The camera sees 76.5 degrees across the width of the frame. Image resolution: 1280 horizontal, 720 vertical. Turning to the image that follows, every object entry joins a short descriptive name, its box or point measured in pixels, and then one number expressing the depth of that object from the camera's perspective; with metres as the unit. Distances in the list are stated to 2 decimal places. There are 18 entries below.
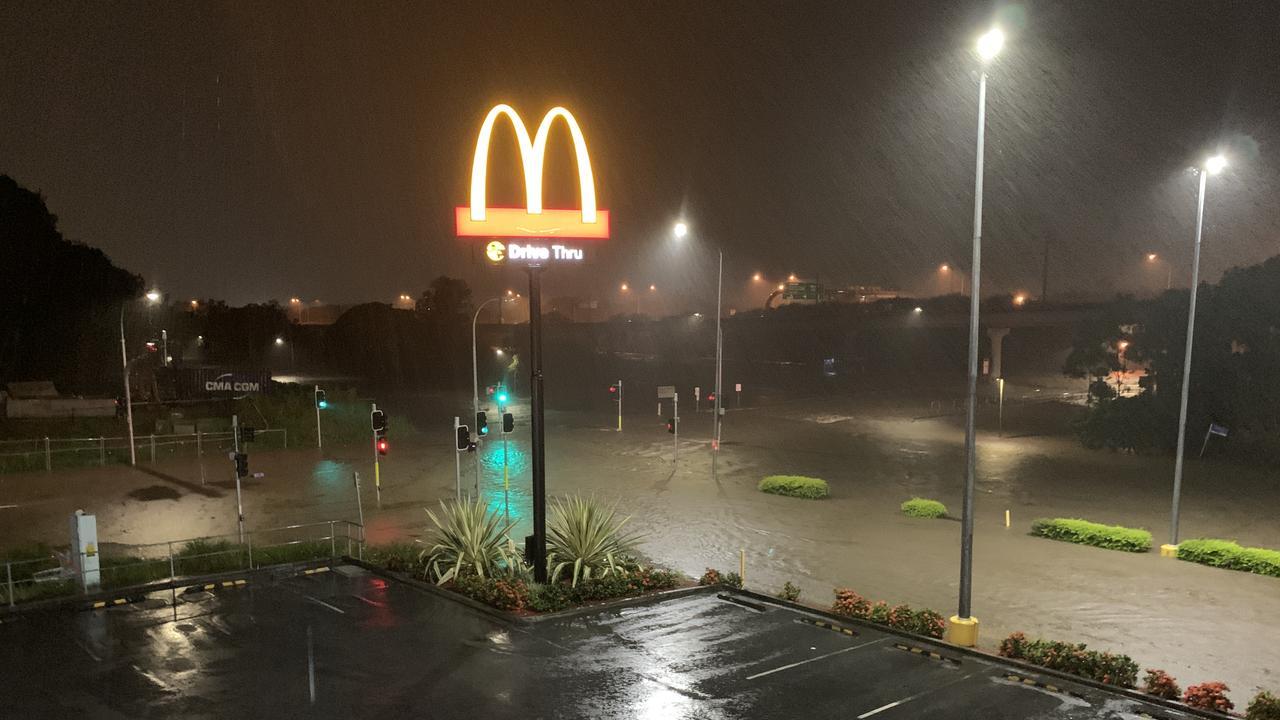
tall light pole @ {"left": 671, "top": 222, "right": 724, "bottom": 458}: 35.76
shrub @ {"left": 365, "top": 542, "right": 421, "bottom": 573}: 16.67
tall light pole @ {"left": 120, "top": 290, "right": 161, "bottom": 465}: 32.31
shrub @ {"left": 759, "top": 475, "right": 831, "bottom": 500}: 29.75
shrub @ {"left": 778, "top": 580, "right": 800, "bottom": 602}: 15.22
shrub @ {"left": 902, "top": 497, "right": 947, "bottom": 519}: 26.89
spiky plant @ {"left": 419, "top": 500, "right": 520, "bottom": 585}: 15.66
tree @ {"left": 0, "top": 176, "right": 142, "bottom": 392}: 54.59
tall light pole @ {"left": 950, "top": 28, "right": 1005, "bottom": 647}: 12.55
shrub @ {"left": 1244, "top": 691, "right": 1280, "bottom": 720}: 9.60
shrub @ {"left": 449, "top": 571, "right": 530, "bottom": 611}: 14.10
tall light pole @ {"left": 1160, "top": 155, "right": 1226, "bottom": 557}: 21.22
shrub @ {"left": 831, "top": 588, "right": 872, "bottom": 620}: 13.86
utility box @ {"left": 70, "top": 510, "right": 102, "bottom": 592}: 15.22
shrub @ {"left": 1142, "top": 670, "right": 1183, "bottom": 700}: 10.49
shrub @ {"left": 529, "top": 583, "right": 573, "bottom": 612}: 14.12
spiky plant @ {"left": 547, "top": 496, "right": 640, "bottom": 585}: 15.56
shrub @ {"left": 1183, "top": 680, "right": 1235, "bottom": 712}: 10.10
